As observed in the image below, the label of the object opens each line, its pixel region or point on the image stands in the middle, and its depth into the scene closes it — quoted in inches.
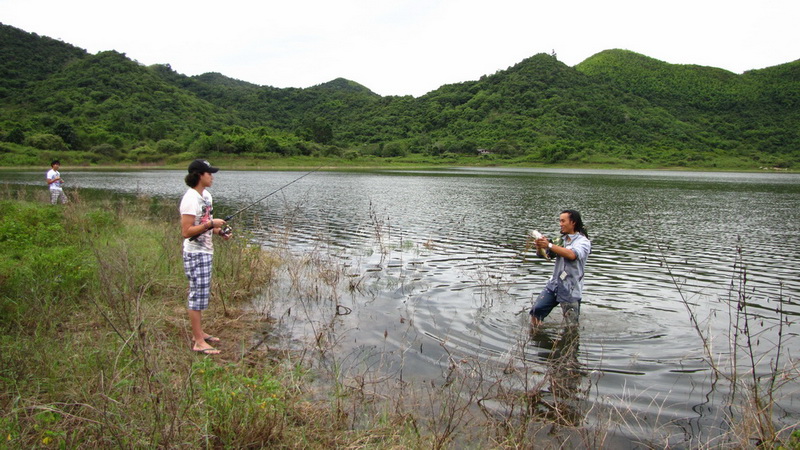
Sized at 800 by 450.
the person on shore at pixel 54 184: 636.1
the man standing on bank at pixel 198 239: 210.5
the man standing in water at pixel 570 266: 256.8
